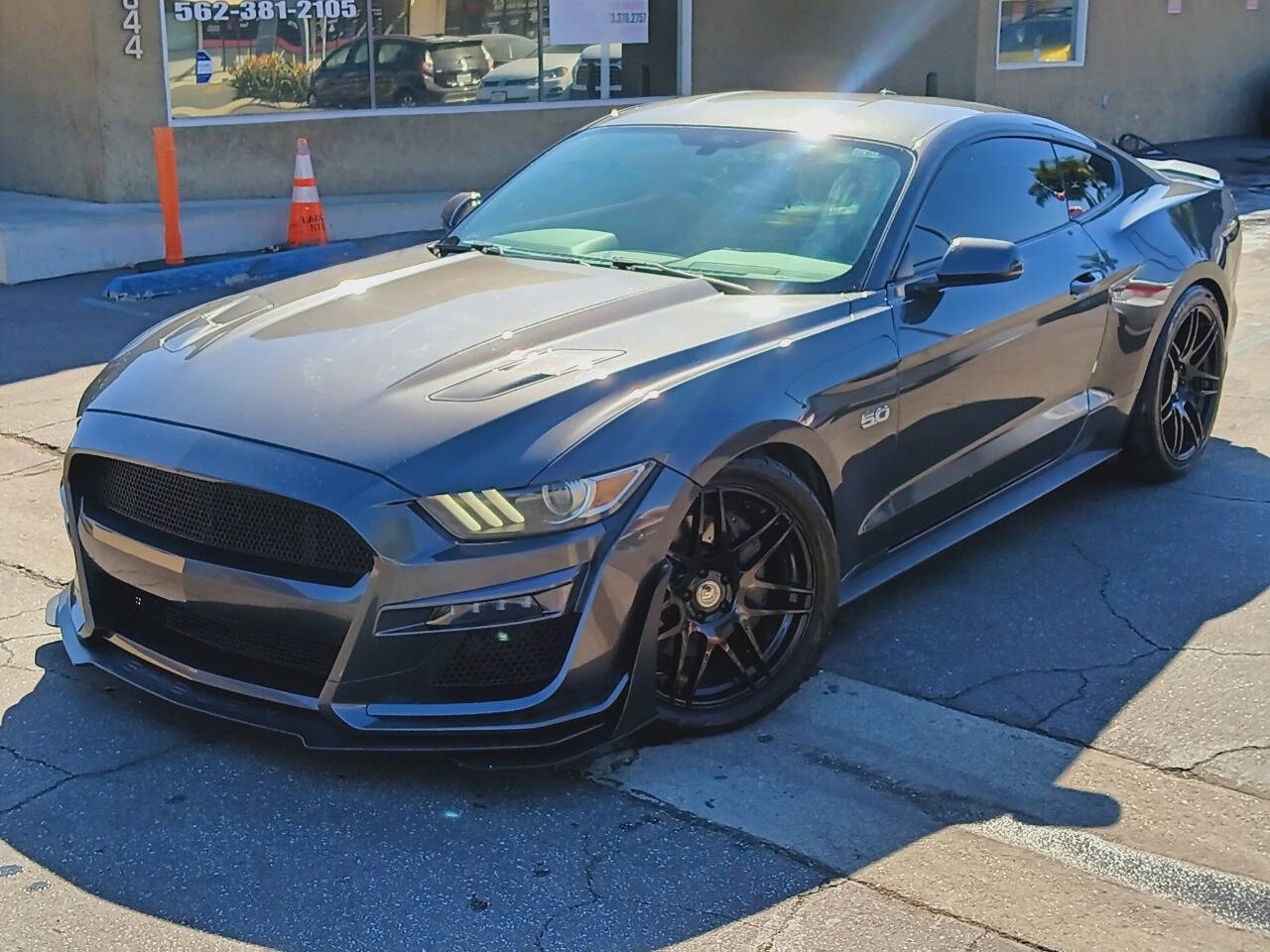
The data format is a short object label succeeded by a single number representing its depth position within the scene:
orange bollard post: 10.33
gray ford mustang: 3.56
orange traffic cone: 11.34
